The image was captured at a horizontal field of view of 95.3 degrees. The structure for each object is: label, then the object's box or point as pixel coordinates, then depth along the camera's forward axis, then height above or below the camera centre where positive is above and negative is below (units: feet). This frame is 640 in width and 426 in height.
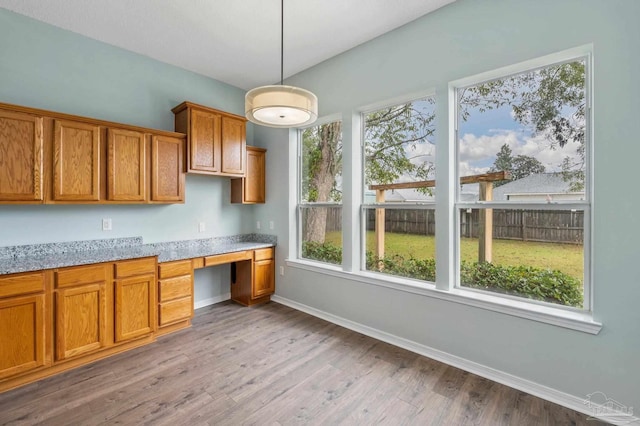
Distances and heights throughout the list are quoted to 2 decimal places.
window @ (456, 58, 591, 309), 7.06 +0.70
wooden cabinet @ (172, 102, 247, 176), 11.38 +2.99
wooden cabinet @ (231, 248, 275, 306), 13.10 -3.15
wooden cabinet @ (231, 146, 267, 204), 13.65 +1.36
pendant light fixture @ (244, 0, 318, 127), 6.25 +2.35
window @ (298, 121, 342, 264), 12.15 +0.77
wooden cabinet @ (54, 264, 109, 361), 7.94 -2.81
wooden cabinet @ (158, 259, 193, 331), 10.08 -2.95
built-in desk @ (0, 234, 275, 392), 7.36 -2.60
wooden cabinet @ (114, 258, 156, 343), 8.98 -2.81
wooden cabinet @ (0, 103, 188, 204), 7.89 +1.57
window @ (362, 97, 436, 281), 9.54 +0.73
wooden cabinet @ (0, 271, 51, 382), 7.15 -2.87
